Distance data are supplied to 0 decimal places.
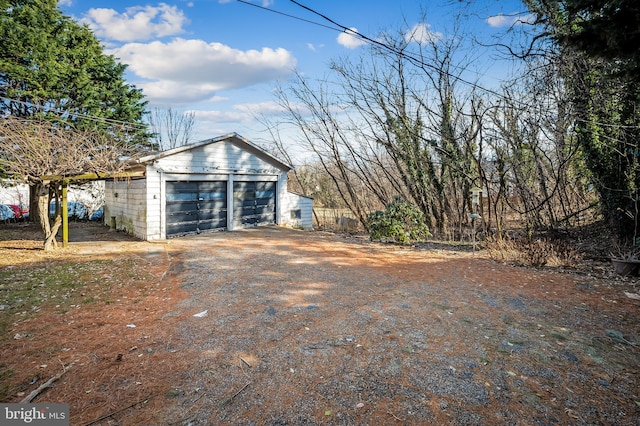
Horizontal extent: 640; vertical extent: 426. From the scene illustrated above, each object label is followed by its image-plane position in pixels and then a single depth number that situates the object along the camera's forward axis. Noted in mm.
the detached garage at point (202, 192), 9461
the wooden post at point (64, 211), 7832
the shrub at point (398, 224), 9547
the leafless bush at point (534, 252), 6969
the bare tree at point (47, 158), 6977
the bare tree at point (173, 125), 25344
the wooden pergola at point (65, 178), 7543
